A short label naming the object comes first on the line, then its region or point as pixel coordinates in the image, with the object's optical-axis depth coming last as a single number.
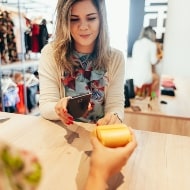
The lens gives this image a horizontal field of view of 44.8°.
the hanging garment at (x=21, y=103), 2.63
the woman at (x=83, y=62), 1.04
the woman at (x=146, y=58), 2.04
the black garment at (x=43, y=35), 2.83
